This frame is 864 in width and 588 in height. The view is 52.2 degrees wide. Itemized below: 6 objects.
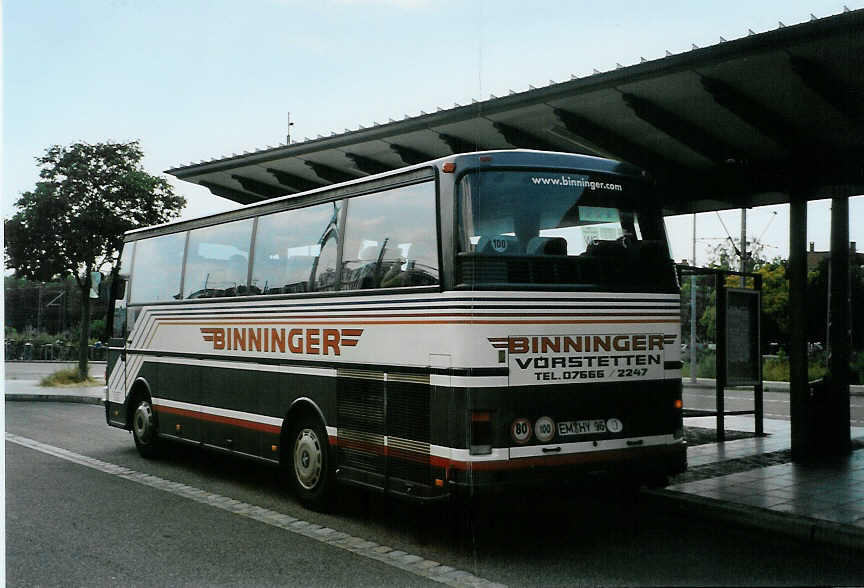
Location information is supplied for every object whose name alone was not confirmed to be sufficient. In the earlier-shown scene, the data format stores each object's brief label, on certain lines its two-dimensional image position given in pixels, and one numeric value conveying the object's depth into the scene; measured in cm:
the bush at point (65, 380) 2358
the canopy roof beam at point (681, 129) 955
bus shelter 828
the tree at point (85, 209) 1143
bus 675
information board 1258
